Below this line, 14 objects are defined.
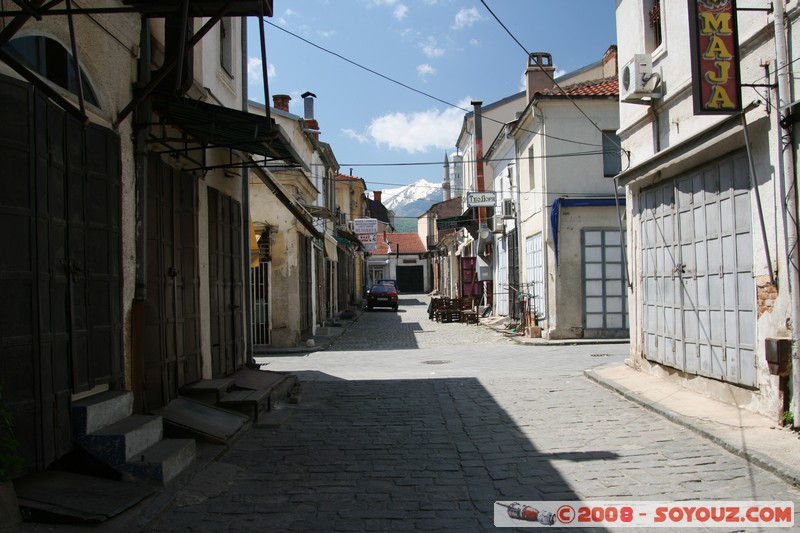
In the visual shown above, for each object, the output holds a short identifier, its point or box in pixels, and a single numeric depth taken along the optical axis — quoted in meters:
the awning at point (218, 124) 6.30
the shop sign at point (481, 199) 23.75
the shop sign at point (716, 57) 6.67
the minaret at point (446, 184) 58.67
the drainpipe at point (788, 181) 6.16
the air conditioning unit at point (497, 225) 24.21
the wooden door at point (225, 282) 8.95
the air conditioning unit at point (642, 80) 9.26
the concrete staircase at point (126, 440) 4.93
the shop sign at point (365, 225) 33.94
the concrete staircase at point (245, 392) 7.66
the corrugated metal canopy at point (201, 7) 6.08
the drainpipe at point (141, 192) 6.25
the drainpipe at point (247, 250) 10.80
